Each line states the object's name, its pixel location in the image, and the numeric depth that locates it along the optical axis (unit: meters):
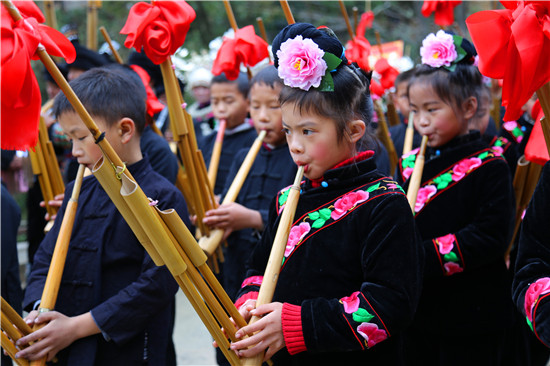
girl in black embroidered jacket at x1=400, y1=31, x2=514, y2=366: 1.99
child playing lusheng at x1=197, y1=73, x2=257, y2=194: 3.18
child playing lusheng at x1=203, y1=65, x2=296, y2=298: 2.44
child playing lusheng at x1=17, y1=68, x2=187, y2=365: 1.76
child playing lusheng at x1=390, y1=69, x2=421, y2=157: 3.37
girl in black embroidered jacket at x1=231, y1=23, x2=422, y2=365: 1.39
